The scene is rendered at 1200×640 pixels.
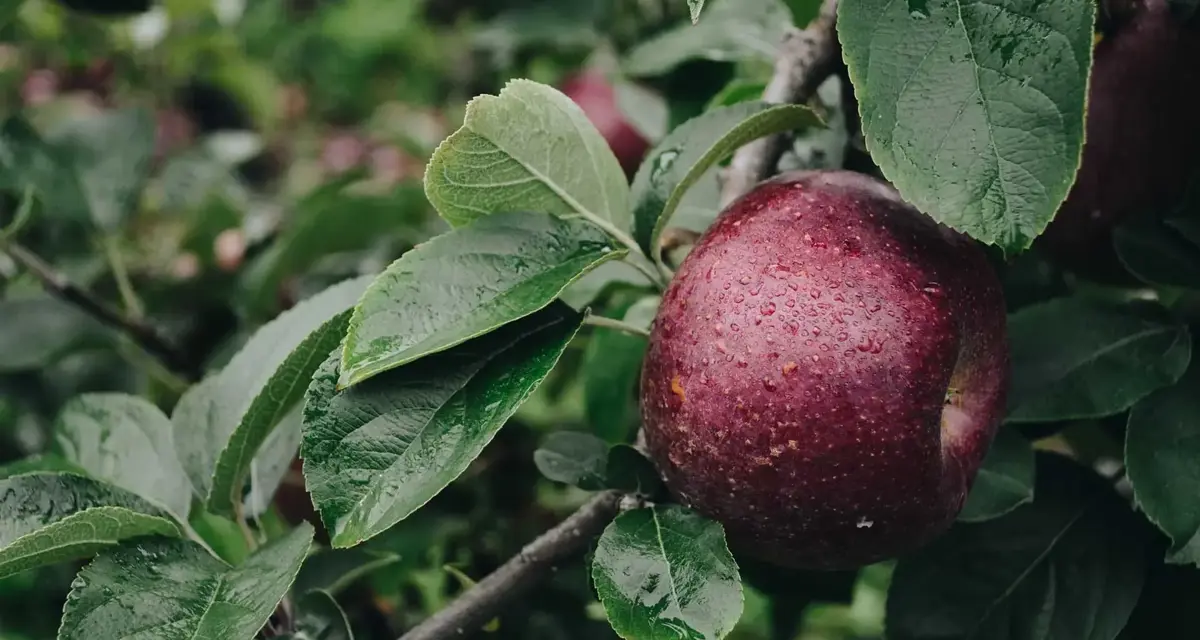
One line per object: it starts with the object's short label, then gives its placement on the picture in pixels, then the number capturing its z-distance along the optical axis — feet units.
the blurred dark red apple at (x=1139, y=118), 2.22
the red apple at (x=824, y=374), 1.66
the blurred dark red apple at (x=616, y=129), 4.49
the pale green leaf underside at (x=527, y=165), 1.83
